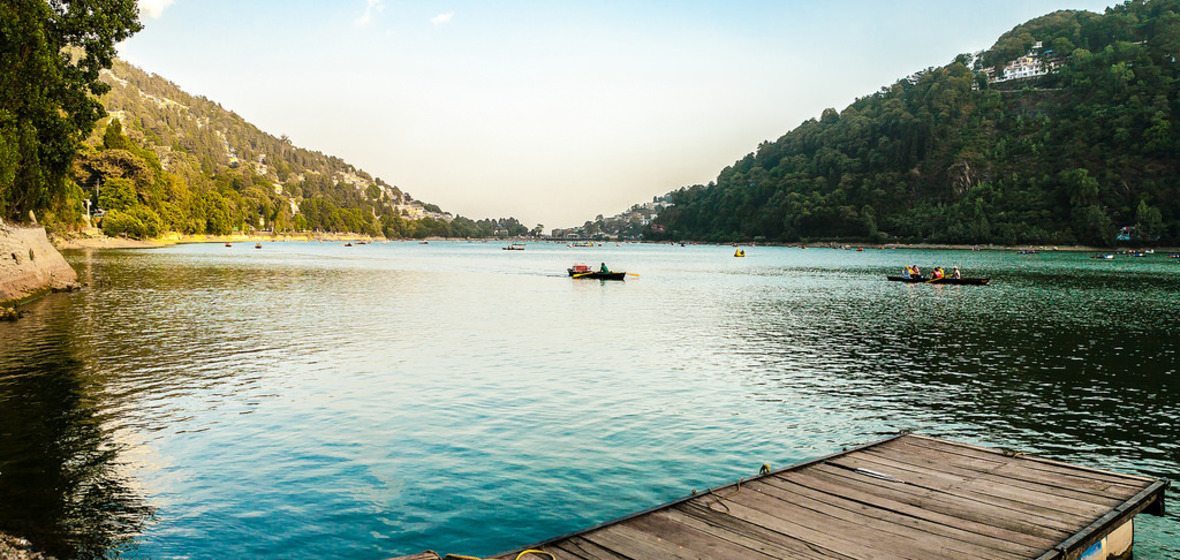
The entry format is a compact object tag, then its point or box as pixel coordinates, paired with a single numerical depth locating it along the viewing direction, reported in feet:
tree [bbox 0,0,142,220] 128.57
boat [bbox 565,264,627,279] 265.95
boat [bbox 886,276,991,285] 239.44
